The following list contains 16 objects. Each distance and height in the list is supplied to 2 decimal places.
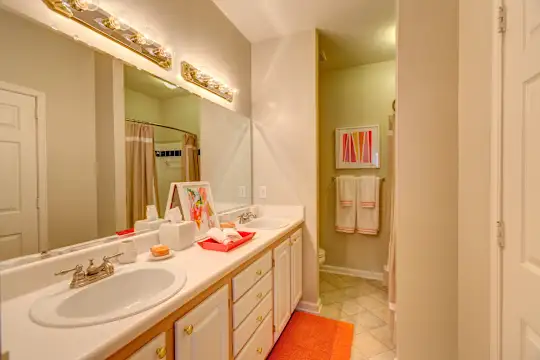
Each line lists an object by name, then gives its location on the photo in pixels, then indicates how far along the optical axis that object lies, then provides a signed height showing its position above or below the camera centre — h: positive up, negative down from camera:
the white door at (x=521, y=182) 0.73 -0.02
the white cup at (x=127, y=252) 1.09 -0.35
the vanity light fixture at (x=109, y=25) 1.01 +0.73
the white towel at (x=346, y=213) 2.82 -0.44
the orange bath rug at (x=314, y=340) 1.64 -1.23
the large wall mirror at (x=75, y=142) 0.86 +0.17
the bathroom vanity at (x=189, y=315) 0.60 -0.45
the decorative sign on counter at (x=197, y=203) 1.50 -0.17
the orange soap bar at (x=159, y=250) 1.15 -0.36
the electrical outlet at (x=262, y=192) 2.40 -0.15
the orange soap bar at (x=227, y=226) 1.71 -0.36
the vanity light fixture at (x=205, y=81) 1.65 +0.74
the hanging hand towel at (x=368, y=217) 2.73 -0.47
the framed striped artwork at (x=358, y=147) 2.77 +0.35
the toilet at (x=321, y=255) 2.44 -0.82
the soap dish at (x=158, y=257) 1.13 -0.39
